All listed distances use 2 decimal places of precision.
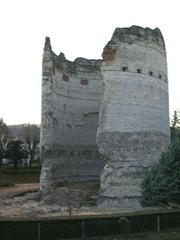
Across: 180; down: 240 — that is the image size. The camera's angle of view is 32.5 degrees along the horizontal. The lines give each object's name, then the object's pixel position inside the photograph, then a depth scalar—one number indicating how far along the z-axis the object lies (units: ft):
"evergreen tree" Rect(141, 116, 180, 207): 42.10
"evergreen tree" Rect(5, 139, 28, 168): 131.29
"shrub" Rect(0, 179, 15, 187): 89.09
